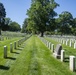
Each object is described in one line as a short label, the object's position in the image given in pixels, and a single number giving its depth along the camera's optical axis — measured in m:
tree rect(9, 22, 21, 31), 85.61
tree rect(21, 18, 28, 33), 77.01
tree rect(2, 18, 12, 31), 47.85
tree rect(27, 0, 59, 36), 39.17
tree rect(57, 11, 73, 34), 56.76
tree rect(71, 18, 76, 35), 58.18
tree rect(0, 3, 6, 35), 46.26
